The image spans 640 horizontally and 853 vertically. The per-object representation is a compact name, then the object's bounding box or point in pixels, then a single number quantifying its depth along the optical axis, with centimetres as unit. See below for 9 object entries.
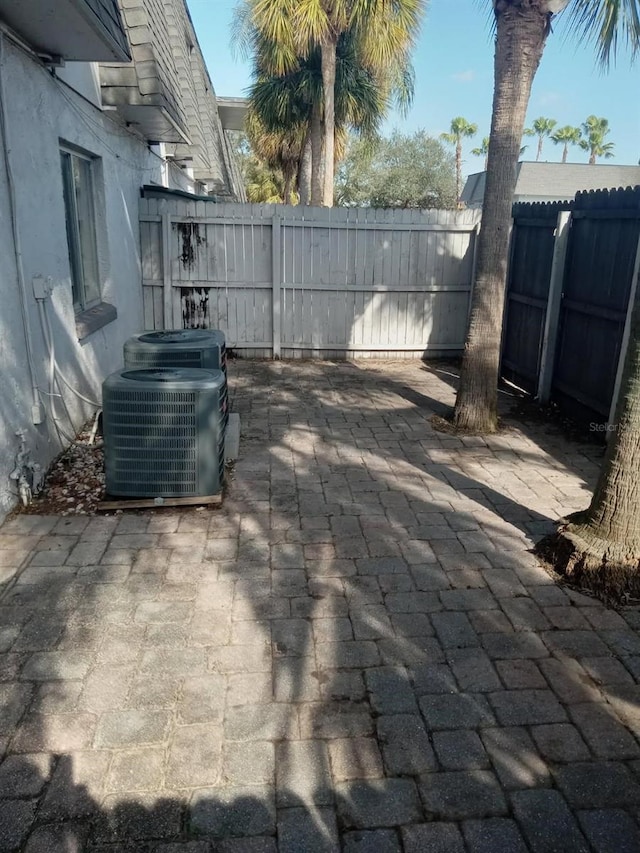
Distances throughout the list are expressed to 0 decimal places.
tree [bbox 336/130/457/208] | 3578
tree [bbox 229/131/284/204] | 3284
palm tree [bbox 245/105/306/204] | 1583
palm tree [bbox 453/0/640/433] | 560
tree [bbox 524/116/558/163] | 5450
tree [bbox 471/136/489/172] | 4951
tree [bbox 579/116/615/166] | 4981
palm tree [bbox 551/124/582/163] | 5178
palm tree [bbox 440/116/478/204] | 4588
